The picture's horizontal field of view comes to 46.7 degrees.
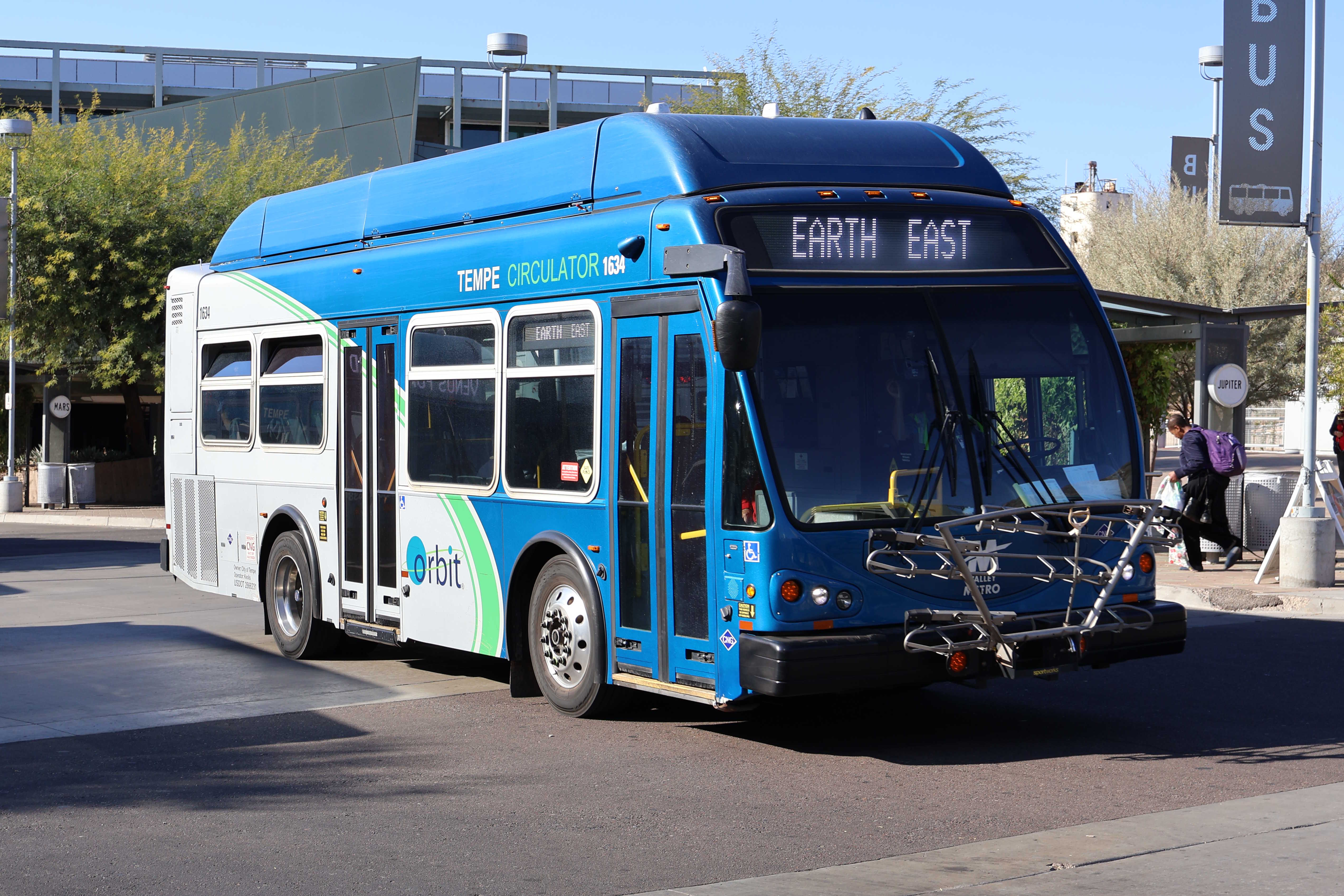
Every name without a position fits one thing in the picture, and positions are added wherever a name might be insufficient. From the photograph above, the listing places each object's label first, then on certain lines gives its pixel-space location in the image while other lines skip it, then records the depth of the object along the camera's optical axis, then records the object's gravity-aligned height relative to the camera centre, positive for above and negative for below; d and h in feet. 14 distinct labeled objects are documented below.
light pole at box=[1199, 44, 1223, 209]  100.94 +22.47
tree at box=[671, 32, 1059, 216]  91.50 +18.21
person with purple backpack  54.13 -2.74
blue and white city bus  25.00 -0.34
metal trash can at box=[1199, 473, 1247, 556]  57.31 -3.91
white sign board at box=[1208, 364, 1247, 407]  58.90 +0.78
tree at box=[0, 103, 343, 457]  103.86 +10.48
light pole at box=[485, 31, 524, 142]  62.49 +14.47
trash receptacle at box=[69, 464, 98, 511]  106.83 -5.71
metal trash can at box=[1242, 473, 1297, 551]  57.06 -3.62
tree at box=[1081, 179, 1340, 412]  113.29 +9.91
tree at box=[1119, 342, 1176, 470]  69.41 +1.19
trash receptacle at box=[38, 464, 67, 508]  106.63 -5.63
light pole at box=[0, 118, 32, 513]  98.73 +8.24
